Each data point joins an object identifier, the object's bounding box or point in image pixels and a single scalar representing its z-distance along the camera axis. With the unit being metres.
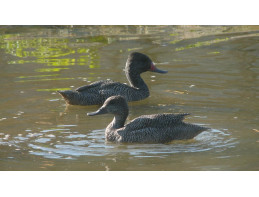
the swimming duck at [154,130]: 19.34
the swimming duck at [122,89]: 24.97
